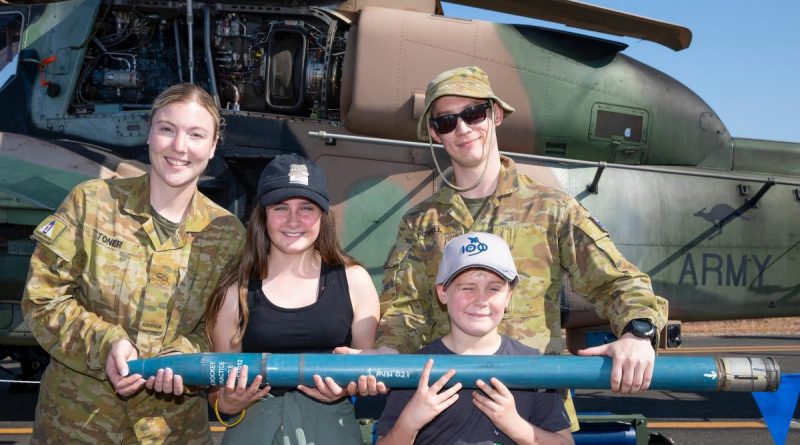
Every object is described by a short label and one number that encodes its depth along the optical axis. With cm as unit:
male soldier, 297
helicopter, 631
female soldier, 293
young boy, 261
